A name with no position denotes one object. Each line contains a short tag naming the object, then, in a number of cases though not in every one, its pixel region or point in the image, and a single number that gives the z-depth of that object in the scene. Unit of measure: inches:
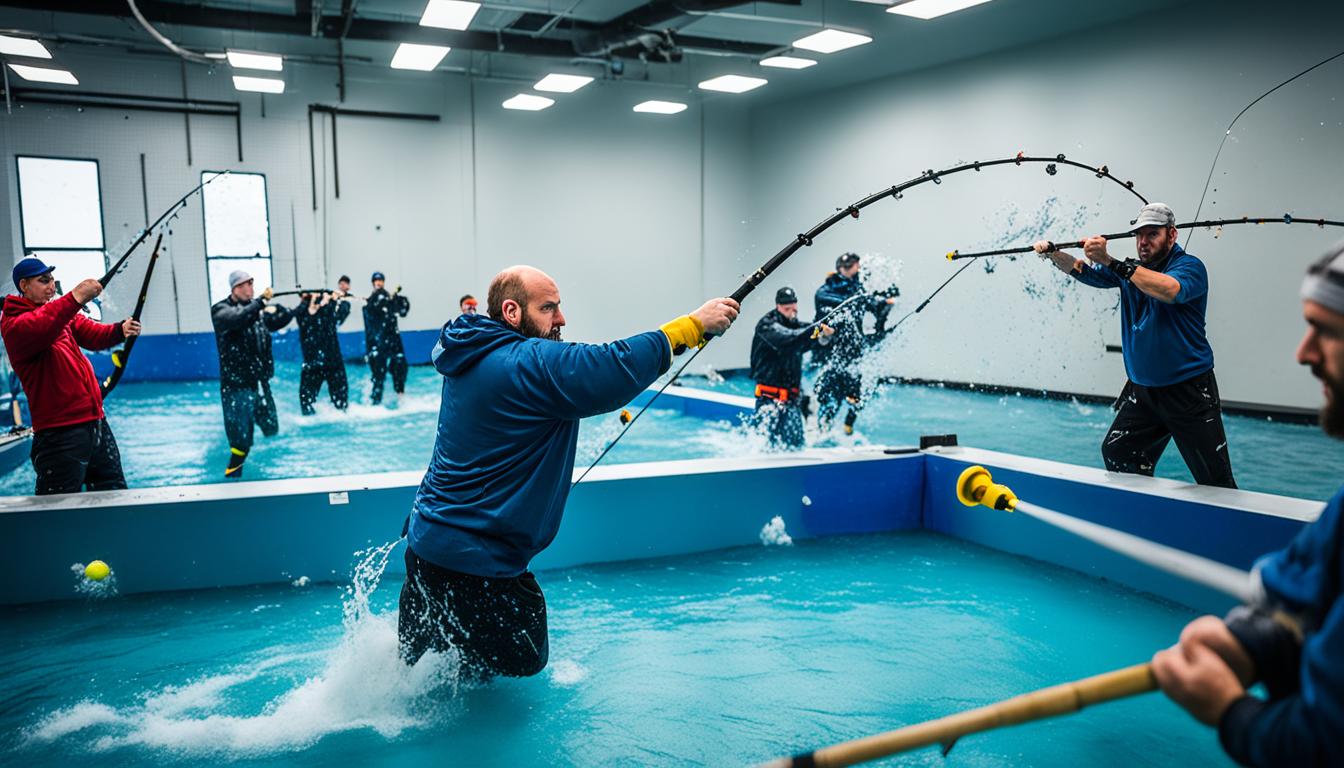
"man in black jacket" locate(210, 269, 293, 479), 275.6
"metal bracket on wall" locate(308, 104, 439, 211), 559.5
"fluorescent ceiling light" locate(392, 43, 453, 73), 419.5
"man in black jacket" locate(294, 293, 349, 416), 394.0
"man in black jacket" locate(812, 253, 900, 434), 325.1
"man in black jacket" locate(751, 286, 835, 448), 271.3
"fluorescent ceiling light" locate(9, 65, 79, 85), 432.7
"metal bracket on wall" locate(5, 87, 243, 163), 498.0
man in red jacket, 172.4
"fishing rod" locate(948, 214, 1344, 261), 157.2
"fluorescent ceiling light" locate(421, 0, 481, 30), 336.2
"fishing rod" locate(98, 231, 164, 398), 208.4
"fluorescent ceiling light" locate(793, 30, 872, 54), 389.4
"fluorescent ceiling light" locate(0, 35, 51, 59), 344.5
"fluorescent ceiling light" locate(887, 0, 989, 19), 342.6
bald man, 101.7
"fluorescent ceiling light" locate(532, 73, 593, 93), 470.0
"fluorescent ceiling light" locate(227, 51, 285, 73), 407.5
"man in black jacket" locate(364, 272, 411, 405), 436.8
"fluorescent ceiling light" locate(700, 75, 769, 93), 475.8
